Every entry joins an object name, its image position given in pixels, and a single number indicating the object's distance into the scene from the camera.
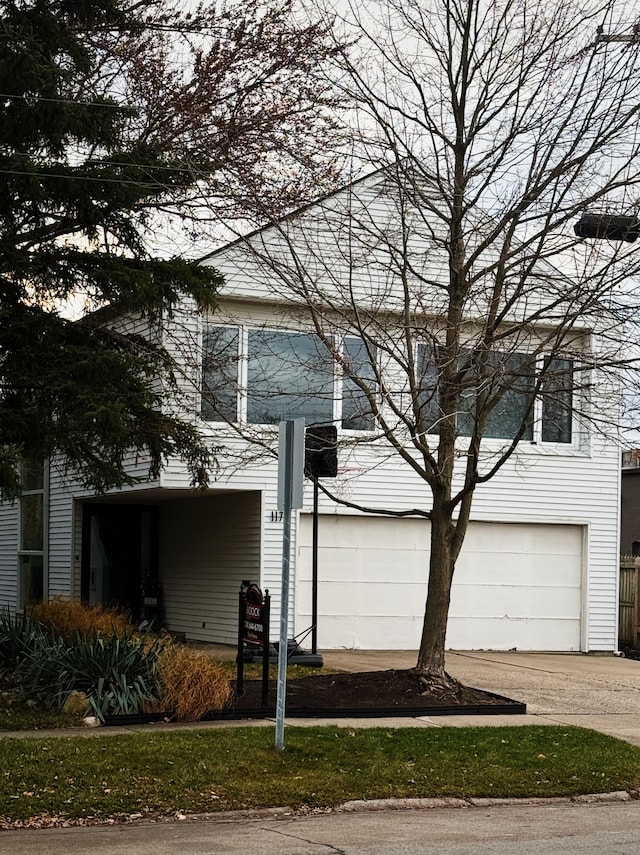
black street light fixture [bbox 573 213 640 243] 13.07
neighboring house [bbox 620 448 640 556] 30.78
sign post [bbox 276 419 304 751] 10.45
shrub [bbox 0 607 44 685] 14.05
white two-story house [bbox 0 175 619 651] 18.80
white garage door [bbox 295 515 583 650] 20.16
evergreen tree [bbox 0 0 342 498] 12.96
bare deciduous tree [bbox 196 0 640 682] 13.16
